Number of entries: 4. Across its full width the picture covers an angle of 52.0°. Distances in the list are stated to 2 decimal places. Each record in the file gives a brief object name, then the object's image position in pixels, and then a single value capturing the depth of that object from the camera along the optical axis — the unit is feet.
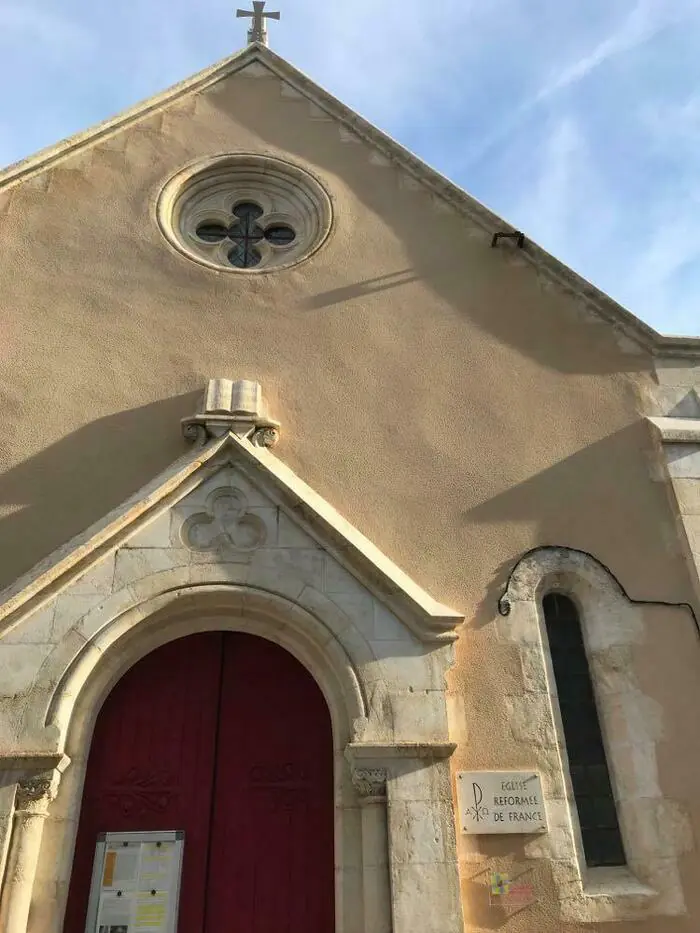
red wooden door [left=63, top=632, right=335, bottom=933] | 15.72
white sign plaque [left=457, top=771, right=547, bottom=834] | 16.22
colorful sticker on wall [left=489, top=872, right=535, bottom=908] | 15.69
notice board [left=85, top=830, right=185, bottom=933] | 15.15
